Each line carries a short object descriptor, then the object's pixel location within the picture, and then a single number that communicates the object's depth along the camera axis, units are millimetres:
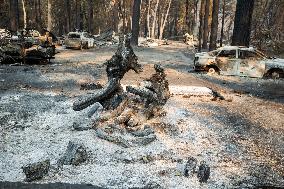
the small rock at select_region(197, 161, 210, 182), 7023
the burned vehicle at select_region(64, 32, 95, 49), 31031
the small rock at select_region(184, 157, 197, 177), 7208
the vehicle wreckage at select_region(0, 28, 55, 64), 19853
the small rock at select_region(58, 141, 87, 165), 7484
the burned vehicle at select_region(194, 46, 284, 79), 17531
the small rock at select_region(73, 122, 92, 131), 8992
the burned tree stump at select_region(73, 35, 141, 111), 9882
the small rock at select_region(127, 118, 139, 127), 9078
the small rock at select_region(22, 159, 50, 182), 6883
